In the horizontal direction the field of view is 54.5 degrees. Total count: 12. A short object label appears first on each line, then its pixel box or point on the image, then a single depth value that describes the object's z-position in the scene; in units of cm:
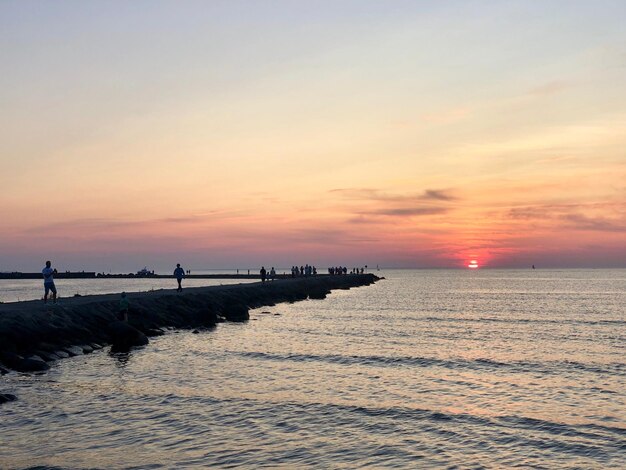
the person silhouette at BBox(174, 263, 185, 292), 4878
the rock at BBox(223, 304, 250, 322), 4575
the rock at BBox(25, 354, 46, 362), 2470
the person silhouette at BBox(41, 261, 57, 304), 3110
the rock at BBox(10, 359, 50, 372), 2358
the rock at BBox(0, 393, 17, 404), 1836
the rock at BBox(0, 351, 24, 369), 2402
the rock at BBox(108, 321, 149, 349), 3062
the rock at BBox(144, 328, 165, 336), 3522
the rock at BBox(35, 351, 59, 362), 2556
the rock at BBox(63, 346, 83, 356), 2750
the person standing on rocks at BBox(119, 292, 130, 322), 3313
